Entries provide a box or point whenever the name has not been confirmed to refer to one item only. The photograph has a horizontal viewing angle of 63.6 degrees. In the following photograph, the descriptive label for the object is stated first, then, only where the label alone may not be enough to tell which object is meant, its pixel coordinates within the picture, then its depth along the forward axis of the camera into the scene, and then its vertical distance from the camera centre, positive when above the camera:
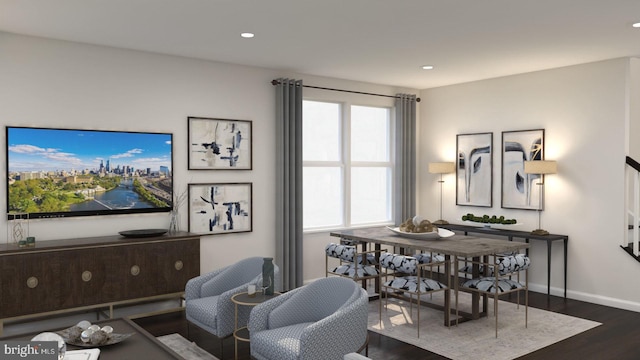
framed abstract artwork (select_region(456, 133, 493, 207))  6.95 +0.00
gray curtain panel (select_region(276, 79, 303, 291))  6.27 -0.15
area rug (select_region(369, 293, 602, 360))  4.37 -1.52
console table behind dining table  5.96 -0.80
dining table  4.78 -0.74
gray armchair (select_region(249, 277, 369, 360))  3.25 -1.05
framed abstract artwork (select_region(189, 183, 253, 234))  5.74 -0.43
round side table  3.90 -1.00
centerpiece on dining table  5.40 -0.66
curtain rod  6.21 +1.06
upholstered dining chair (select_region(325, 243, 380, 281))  5.38 -1.03
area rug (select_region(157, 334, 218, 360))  4.18 -1.50
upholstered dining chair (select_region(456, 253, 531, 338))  4.73 -1.06
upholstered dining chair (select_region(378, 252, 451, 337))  4.79 -1.05
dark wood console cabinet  4.32 -0.92
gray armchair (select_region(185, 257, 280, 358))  4.03 -1.06
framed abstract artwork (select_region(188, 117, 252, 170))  5.73 +0.30
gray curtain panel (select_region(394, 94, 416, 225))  7.55 +0.16
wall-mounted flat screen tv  4.70 -0.01
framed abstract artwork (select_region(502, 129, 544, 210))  6.38 +0.02
